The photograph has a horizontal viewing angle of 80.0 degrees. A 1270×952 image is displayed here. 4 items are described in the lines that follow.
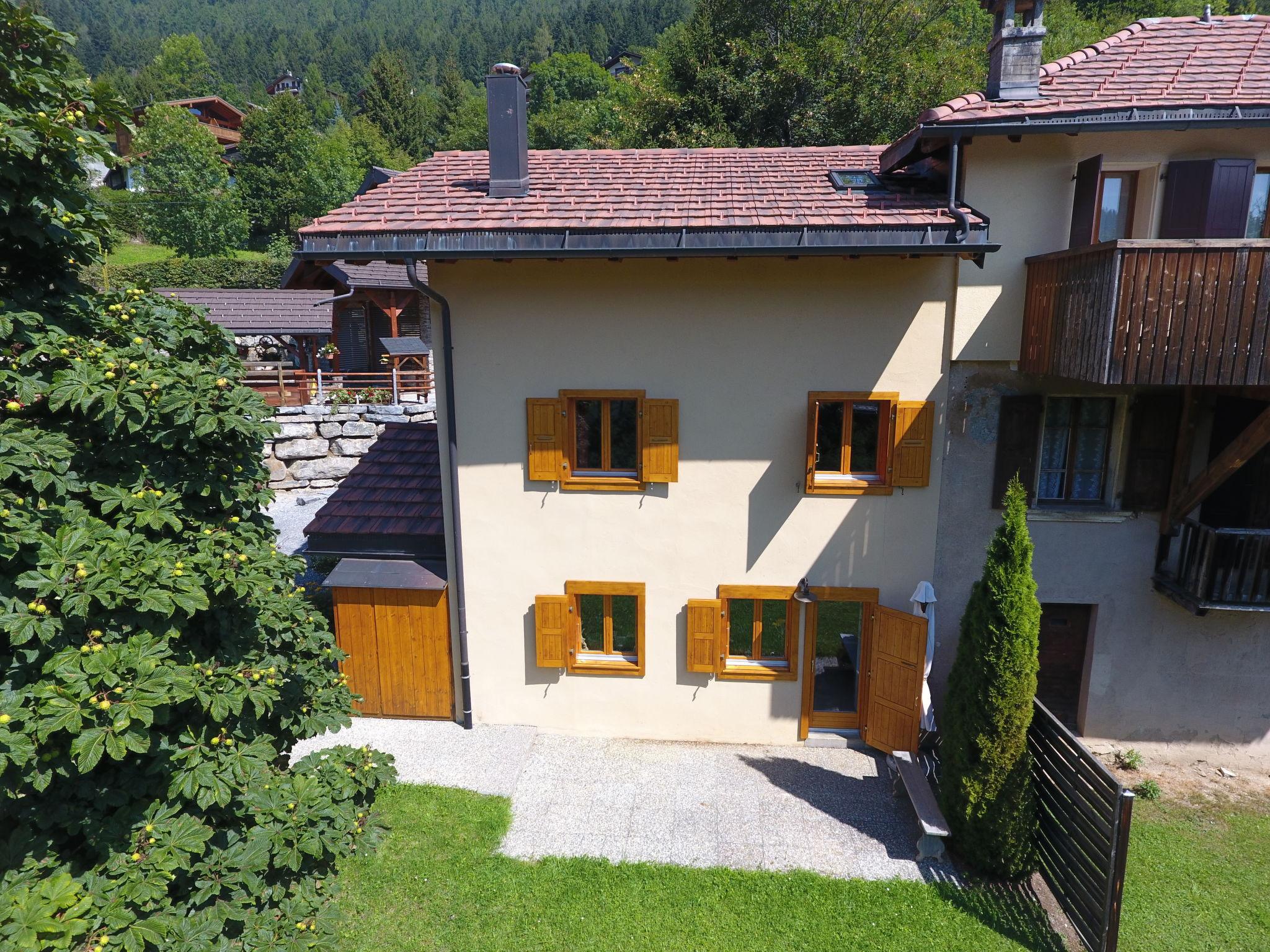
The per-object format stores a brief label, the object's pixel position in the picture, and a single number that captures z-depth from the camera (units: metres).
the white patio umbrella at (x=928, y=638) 8.75
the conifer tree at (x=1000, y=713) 7.20
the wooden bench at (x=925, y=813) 7.59
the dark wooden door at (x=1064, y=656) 9.48
